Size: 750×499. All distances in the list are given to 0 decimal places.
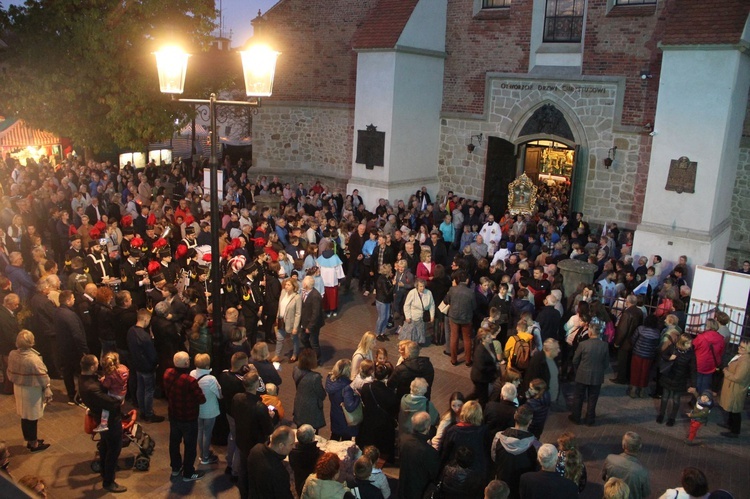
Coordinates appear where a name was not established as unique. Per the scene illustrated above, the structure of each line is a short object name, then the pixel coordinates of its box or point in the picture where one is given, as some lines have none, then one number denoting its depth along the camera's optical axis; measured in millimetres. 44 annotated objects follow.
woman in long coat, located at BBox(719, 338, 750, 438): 8617
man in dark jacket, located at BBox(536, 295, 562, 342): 9734
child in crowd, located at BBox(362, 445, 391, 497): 5657
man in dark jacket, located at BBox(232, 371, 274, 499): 6516
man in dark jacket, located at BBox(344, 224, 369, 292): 13820
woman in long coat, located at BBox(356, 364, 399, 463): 7219
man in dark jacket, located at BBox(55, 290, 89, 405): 8609
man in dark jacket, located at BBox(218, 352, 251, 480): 7043
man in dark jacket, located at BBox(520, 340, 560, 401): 7973
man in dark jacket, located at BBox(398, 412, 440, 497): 6023
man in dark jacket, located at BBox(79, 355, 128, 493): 6766
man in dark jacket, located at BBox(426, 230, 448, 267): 13562
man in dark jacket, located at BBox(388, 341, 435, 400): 7566
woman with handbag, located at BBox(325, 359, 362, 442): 7125
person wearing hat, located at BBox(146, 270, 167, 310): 9234
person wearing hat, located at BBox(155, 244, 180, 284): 10656
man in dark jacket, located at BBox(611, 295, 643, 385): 9906
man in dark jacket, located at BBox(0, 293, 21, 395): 8703
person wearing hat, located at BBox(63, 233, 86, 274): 11047
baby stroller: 7417
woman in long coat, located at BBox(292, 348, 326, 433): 7168
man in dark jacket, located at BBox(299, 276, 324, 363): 10073
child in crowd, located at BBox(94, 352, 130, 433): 6965
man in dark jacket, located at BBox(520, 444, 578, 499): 5465
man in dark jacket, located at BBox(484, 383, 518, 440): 6805
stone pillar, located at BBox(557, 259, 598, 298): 11672
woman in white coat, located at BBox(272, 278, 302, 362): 10016
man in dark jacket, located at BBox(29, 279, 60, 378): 9016
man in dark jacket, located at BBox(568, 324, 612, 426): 8648
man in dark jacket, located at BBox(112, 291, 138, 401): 8641
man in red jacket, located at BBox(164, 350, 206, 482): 6887
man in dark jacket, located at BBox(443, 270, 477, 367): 10414
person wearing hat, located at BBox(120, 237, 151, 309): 10352
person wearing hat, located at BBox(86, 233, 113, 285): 11086
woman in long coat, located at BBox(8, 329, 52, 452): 7496
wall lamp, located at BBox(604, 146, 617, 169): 17266
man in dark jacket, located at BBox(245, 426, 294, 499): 5586
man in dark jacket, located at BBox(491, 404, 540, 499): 6121
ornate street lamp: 7988
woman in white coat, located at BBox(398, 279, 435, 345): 10133
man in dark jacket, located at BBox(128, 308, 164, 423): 8086
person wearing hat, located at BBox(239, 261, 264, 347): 10508
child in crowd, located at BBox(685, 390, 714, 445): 8227
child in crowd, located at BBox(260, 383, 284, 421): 6887
